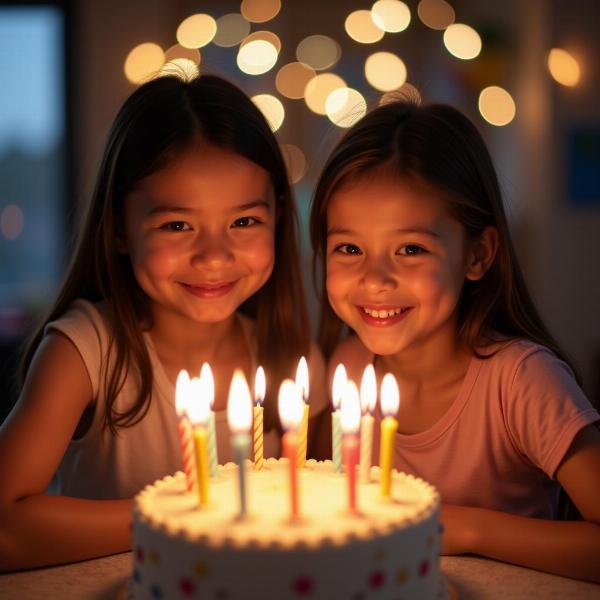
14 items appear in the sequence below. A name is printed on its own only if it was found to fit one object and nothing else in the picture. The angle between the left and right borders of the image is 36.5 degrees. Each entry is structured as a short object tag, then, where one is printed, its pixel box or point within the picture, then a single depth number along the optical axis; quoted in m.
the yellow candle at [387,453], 1.11
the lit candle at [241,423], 1.00
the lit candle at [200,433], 1.07
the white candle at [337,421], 1.27
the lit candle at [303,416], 1.30
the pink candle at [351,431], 1.05
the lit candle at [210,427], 1.18
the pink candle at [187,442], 1.15
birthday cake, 0.96
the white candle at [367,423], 1.21
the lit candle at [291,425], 1.02
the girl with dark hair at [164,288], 1.73
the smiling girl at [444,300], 1.67
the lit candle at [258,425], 1.30
